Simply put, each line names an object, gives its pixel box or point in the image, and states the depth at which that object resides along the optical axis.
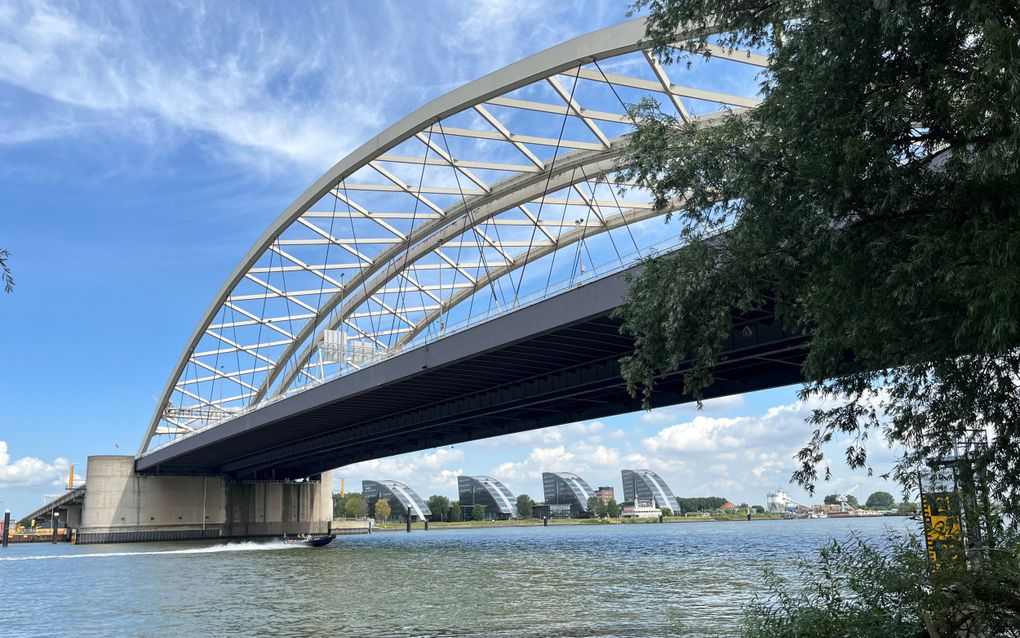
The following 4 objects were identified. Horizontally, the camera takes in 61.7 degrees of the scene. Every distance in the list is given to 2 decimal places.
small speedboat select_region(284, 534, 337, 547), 69.81
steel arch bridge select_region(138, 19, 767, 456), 32.53
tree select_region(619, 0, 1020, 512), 8.66
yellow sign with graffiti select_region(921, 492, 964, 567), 10.11
